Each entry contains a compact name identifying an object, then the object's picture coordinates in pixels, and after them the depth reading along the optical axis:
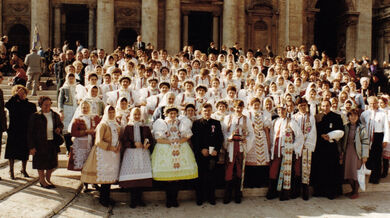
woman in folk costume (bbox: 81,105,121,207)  6.97
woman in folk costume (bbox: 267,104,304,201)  7.89
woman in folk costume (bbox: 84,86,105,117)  8.24
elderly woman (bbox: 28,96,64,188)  7.44
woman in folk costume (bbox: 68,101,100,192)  7.25
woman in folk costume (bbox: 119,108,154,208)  7.14
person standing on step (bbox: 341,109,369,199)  8.29
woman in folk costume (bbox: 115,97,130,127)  7.48
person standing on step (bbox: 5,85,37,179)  7.90
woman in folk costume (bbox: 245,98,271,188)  8.08
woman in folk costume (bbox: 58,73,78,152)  9.02
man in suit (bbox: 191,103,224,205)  7.45
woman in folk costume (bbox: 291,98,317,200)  7.97
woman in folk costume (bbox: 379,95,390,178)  9.04
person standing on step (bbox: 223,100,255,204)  7.71
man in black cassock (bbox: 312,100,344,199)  8.06
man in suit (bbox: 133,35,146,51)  16.20
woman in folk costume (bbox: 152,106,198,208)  7.23
